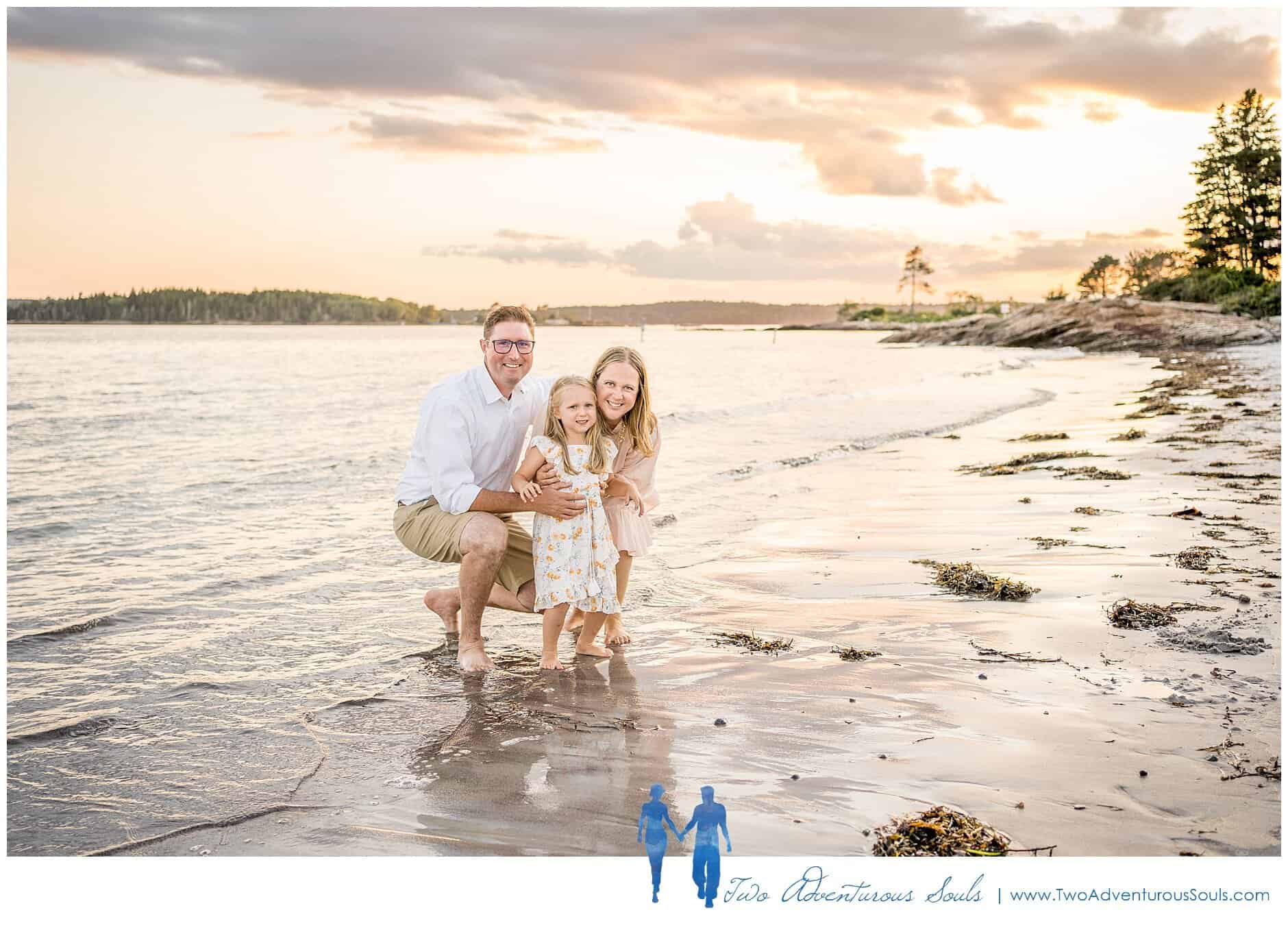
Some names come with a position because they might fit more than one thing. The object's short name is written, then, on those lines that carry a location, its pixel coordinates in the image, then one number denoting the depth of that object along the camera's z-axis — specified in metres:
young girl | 4.51
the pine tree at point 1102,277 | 72.88
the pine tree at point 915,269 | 55.76
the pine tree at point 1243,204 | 37.00
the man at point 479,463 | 4.70
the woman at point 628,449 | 4.59
